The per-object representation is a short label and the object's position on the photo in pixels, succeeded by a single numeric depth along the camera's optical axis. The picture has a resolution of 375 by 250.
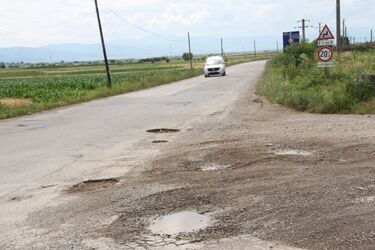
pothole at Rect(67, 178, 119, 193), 6.68
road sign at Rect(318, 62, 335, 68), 16.31
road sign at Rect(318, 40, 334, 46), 15.70
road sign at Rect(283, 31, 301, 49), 53.19
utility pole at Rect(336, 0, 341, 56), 37.41
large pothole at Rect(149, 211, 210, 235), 4.86
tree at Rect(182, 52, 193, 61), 154.15
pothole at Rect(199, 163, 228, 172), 7.33
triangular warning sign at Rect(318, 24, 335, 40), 15.70
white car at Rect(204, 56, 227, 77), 42.97
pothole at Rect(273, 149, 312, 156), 7.92
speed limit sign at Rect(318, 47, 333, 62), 16.00
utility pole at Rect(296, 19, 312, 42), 71.90
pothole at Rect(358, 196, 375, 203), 5.25
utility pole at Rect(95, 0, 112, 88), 31.22
